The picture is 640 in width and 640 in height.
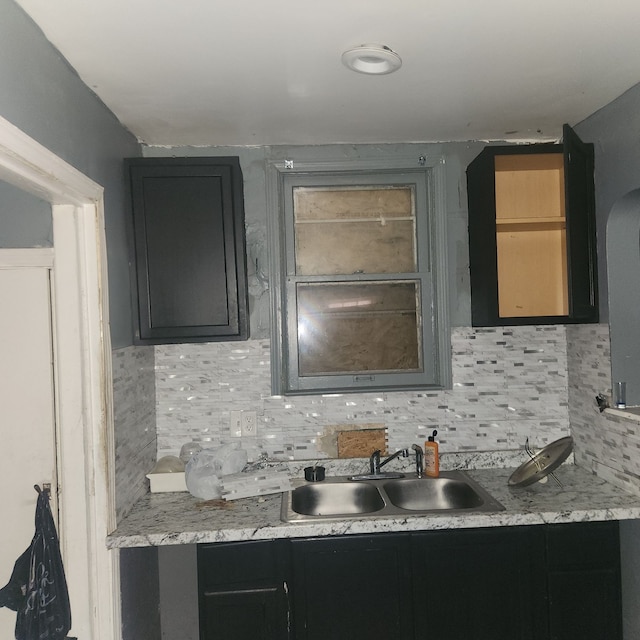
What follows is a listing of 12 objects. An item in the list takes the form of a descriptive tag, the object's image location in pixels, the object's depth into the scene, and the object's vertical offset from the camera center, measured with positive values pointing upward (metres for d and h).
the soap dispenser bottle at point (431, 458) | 2.53 -0.68
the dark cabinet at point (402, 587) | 2.05 -1.04
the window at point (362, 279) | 2.71 +0.18
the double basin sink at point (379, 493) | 2.44 -0.82
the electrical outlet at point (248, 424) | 2.65 -0.51
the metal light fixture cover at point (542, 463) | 2.26 -0.66
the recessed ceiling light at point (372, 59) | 1.70 +0.83
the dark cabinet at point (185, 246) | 2.29 +0.32
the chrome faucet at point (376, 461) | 2.55 -0.69
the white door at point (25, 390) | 2.10 -0.25
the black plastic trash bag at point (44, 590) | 1.80 -0.89
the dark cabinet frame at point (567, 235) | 2.22 +0.33
